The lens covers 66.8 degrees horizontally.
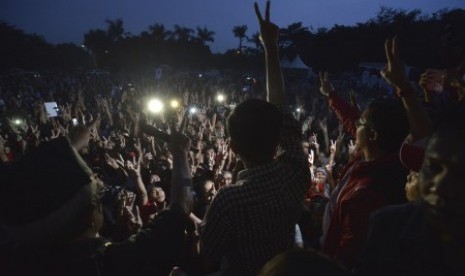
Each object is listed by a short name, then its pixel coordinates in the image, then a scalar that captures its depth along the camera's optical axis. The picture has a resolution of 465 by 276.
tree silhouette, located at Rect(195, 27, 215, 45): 73.56
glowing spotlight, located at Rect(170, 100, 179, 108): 8.89
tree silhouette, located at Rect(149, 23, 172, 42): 60.83
